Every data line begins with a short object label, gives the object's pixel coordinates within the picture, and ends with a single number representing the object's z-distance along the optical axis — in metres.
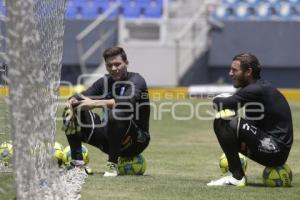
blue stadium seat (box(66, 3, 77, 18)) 58.20
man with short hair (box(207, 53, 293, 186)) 15.70
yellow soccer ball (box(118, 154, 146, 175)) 17.67
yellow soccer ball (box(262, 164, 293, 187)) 16.11
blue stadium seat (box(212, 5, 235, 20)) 55.05
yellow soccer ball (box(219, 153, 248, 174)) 17.25
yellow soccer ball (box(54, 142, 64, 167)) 18.37
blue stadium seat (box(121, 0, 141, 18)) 57.00
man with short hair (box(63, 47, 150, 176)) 16.95
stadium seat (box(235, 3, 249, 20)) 55.28
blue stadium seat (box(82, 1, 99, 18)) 57.81
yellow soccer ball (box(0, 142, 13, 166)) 17.37
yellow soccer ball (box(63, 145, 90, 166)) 18.16
